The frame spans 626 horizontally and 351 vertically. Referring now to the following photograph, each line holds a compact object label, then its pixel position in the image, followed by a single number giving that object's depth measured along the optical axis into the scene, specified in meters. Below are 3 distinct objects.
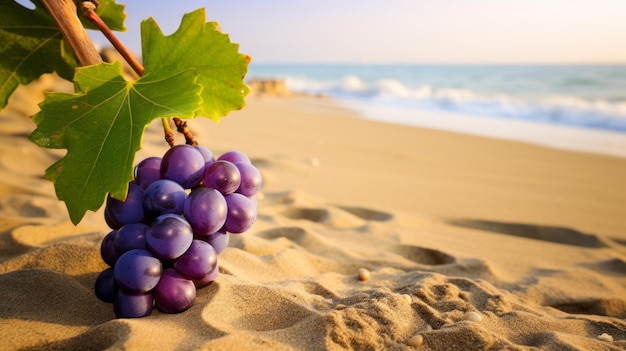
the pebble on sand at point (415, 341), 0.39
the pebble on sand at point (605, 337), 0.42
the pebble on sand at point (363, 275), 0.49
